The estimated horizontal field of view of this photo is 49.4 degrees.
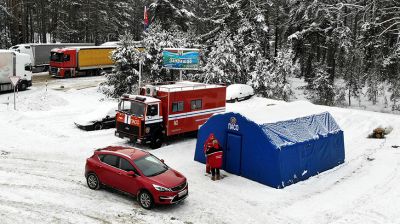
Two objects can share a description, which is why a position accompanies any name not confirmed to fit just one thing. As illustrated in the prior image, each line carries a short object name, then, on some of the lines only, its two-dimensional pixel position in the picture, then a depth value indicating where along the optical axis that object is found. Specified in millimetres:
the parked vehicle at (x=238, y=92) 35156
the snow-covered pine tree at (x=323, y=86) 43938
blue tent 17188
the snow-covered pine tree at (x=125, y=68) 35844
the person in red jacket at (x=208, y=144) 17859
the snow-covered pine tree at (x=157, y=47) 37594
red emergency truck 21562
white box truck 35362
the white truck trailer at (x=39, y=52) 47719
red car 14181
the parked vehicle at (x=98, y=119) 25134
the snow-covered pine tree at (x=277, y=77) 40719
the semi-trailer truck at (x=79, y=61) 46219
